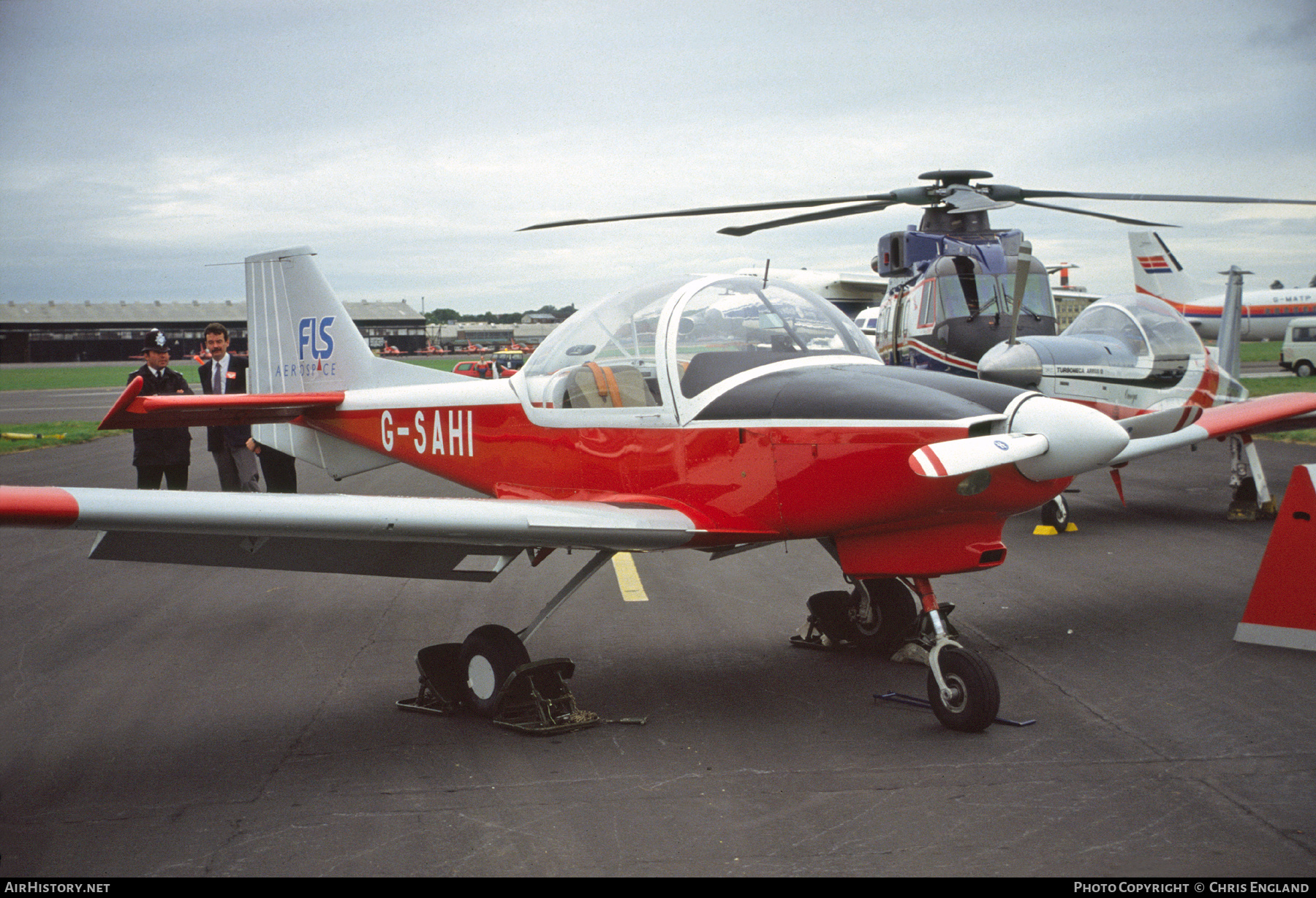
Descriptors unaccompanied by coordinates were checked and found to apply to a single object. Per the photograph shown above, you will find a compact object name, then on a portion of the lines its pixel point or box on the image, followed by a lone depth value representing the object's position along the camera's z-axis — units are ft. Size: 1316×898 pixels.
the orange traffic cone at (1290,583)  19.79
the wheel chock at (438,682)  17.58
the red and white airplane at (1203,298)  123.65
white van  120.88
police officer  29.35
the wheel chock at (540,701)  16.58
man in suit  31.55
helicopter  44.80
